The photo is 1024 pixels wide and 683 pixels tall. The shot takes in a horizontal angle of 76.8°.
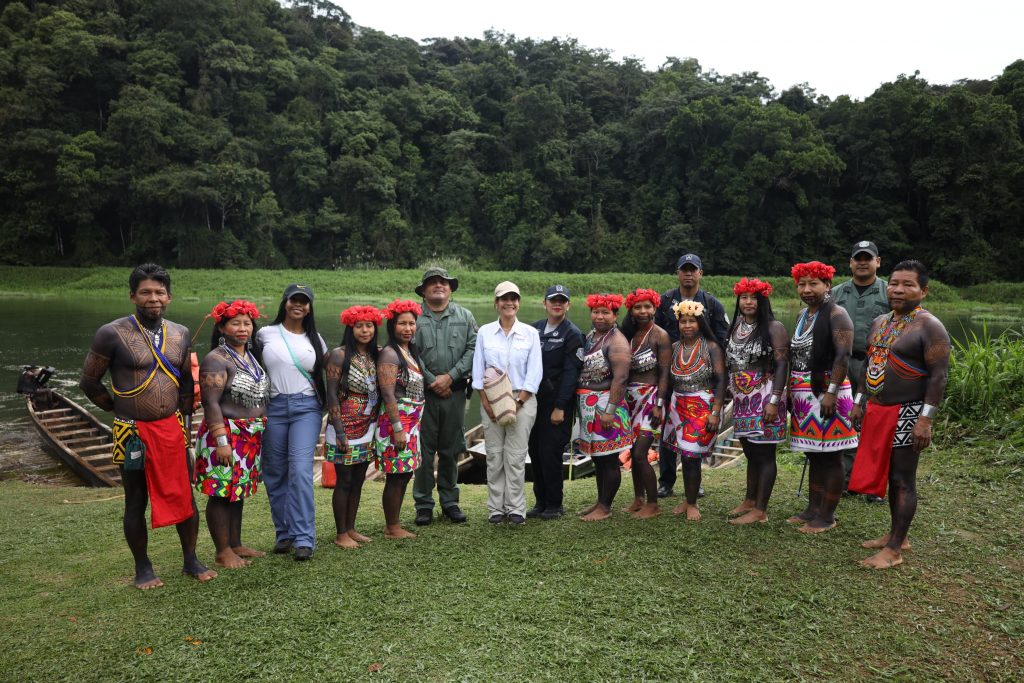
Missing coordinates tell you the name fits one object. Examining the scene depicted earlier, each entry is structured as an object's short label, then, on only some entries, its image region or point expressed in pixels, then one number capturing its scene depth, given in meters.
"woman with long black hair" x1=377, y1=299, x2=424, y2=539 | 4.52
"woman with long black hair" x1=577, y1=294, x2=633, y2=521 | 4.84
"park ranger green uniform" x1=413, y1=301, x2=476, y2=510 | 5.06
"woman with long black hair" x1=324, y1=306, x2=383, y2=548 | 4.44
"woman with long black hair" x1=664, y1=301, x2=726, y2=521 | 4.78
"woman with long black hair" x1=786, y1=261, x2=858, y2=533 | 4.44
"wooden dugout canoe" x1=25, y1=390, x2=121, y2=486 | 8.63
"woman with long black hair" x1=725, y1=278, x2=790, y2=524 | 4.61
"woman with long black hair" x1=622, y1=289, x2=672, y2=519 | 4.91
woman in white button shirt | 4.90
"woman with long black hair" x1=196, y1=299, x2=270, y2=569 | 4.00
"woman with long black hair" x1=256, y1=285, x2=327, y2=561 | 4.30
